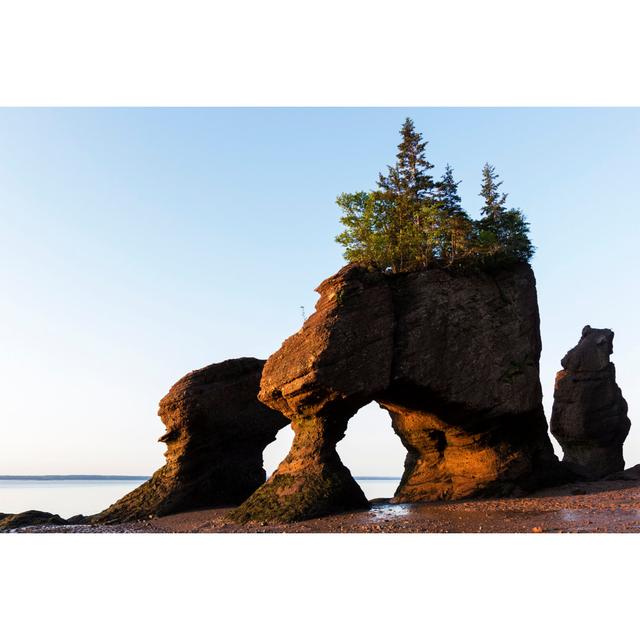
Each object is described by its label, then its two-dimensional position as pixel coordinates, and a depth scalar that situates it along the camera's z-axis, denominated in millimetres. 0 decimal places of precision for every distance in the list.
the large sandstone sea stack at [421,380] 24484
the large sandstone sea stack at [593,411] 41562
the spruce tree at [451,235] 28047
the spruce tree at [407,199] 28484
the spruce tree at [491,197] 32094
